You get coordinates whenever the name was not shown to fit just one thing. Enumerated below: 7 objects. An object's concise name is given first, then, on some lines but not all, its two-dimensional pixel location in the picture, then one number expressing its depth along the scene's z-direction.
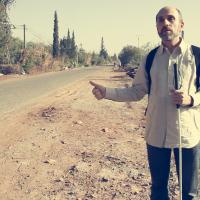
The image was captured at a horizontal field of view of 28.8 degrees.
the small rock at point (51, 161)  5.38
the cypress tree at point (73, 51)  95.07
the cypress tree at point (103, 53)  150.95
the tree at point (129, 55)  60.00
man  2.70
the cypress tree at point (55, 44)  78.25
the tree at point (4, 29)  31.30
